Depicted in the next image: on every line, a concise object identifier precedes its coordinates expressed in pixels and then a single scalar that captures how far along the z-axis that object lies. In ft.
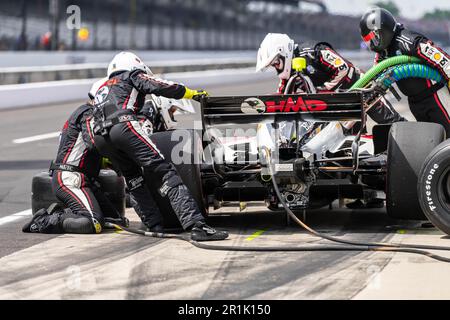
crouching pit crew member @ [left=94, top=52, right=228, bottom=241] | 50.96
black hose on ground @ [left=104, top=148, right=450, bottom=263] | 45.83
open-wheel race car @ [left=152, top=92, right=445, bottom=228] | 51.44
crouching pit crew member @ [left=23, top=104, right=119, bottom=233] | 53.83
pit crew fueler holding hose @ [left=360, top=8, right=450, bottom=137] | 57.72
